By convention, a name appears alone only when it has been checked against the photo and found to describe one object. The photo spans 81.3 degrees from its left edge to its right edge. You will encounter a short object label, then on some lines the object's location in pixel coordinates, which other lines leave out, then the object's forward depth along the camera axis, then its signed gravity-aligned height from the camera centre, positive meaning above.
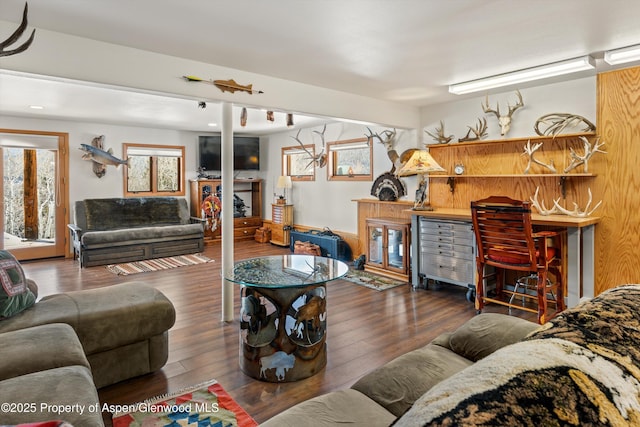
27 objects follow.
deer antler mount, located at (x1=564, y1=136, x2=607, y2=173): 3.73 +0.44
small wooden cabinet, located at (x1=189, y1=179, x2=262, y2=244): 7.99 -0.12
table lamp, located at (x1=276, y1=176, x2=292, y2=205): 7.67 +0.34
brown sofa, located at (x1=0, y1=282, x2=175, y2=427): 1.39 -0.74
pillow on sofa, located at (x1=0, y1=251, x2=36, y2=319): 2.22 -0.54
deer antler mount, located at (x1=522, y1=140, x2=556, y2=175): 4.04 +0.45
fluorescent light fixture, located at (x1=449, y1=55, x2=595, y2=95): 3.35 +1.21
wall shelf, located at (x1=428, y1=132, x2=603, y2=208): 3.99 +0.32
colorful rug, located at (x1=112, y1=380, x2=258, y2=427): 2.04 -1.21
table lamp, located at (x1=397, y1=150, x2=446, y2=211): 4.33 +0.40
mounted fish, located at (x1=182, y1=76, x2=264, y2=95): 3.27 +1.08
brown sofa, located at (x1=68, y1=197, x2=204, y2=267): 6.11 -0.51
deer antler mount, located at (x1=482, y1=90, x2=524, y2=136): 4.33 +0.97
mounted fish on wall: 6.79 +0.83
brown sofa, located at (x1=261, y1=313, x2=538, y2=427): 1.30 -0.77
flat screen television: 8.09 +1.06
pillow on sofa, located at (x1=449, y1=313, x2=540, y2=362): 1.81 -0.69
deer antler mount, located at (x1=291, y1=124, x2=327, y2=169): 7.03 +0.83
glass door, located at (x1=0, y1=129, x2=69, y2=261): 6.24 +0.15
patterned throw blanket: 0.61 -0.34
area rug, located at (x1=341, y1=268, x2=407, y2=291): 4.79 -1.10
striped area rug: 5.75 -1.04
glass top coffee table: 2.54 -0.88
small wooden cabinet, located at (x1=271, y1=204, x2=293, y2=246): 7.73 -0.48
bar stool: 3.21 -0.43
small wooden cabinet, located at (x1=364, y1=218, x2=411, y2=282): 5.03 -0.68
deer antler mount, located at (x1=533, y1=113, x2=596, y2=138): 3.88 +0.81
